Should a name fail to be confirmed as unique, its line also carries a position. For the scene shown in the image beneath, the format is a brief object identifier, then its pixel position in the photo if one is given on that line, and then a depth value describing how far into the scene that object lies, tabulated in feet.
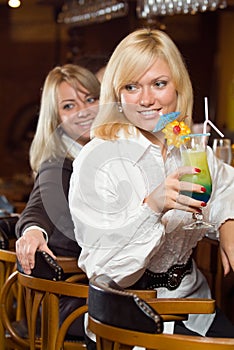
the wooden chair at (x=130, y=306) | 7.22
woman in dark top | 10.87
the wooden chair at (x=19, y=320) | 10.62
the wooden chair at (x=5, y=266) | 11.18
